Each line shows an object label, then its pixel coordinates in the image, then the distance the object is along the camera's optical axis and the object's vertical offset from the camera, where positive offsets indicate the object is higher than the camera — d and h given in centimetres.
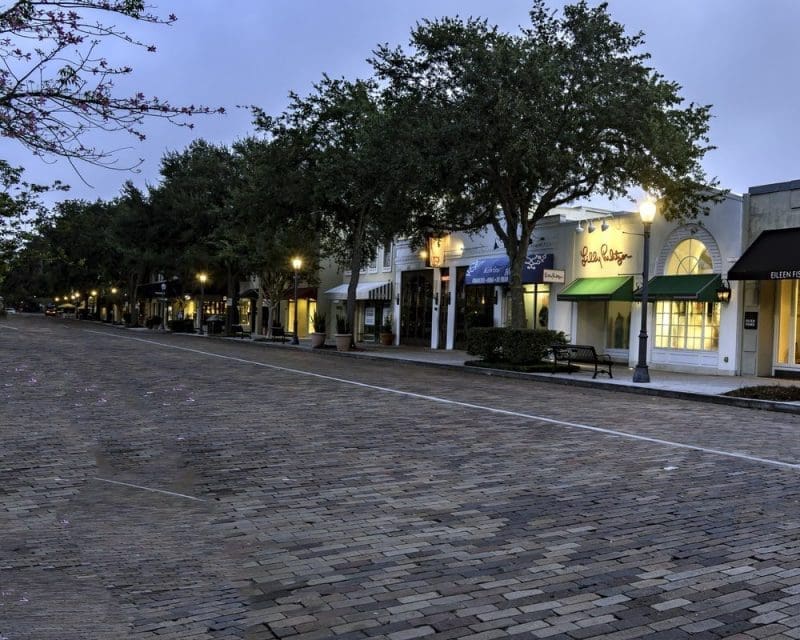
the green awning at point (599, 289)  2422 +137
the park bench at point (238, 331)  4553 -112
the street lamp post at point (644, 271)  1864 +157
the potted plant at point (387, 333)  3841 -69
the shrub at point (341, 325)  4184 -38
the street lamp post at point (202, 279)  4941 +234
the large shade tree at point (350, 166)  2461 +560
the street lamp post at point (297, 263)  3431 +252
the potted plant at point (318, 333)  3375 -73
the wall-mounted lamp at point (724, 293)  2147 +121
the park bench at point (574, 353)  2073 -75
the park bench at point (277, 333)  4142 -104
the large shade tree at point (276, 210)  3112 +477
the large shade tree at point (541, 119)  1909 +565
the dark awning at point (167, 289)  5995 +186
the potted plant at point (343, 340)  3120 -93
